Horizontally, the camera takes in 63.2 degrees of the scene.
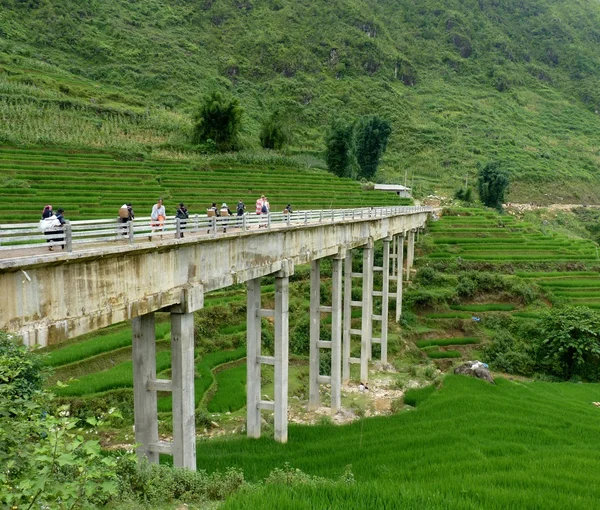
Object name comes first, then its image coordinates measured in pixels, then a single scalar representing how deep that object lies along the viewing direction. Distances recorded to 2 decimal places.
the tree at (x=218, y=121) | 63.91
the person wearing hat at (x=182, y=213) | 15.12
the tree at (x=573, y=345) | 31.23
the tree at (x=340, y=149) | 69.44
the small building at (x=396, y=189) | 63.41
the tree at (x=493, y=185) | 73.06
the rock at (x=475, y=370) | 25.14
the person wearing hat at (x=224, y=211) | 17.70
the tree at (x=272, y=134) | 73.00
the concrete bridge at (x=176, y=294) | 8.65
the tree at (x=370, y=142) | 78.12
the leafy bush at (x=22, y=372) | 6.77
